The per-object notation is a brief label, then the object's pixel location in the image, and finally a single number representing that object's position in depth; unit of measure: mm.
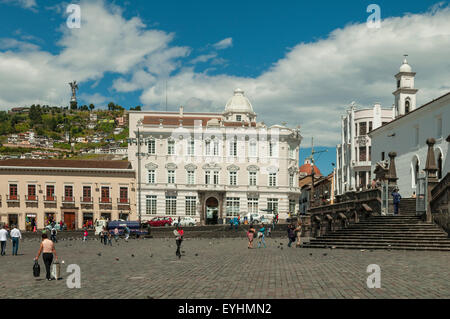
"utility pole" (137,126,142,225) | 63612
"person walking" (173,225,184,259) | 22906
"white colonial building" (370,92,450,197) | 37469
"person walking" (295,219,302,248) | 31203
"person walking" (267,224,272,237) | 48297
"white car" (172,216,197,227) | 60850
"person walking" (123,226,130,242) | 43312
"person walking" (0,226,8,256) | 26688
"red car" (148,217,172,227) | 58938
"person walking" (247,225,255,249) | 30266
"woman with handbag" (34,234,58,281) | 15055
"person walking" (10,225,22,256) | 27031
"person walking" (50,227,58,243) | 40269
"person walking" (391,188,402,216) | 29047
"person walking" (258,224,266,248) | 33000
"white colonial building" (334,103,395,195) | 63781
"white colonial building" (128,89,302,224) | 67375
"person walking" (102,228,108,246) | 37944
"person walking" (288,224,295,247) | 30998
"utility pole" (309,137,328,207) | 50812
